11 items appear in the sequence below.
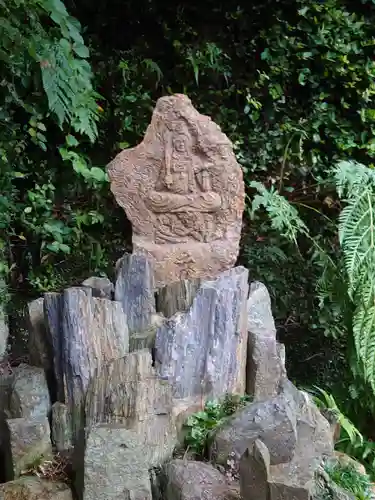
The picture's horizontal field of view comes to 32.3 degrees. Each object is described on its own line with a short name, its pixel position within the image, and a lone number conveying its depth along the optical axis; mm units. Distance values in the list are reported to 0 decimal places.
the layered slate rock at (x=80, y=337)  2090
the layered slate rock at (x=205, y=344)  2236
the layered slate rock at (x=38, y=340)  2273
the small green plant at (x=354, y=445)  3095
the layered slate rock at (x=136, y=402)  1965
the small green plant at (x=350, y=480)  2098
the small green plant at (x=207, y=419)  2104
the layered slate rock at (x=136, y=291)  2430
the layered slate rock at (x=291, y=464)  1676
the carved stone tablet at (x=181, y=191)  2920
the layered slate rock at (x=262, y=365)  2393
